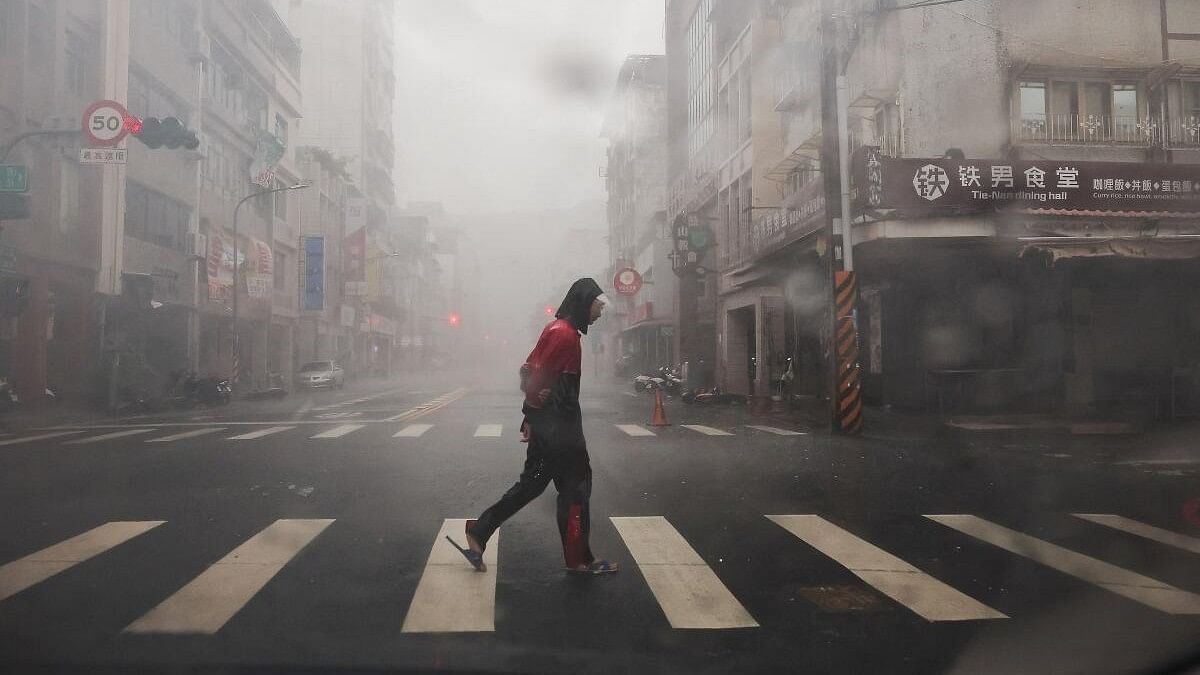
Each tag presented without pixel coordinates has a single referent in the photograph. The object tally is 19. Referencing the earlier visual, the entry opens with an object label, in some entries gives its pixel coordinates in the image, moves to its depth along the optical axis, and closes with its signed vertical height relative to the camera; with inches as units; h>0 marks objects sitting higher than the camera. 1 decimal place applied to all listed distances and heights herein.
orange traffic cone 549.3 -31.3
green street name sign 569.6 +122.9
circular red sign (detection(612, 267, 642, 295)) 1318.9 +126.3
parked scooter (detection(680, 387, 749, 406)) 821.2 -29.6
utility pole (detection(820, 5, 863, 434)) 478.0 +64.6
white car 1251.2 -10.4
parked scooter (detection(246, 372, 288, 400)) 1015.6 -27.5
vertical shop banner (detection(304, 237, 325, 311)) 1562.5 +174.8
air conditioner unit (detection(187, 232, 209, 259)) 1073.5 +150.3
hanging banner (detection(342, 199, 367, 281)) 1822.1 +254.3
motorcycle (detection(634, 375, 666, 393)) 1017.5 -19.1
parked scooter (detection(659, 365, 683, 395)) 1010.1 -19.1
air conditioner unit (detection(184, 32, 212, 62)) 1061.1 +390.4
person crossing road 166.1 -13.3
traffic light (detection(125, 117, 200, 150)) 526.3 +141.3
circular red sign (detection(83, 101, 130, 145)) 624.4 +173.6
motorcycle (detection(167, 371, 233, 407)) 848.3 -19.8
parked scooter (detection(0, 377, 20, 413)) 638.5 -19.9
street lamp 1049.5 +43.3
